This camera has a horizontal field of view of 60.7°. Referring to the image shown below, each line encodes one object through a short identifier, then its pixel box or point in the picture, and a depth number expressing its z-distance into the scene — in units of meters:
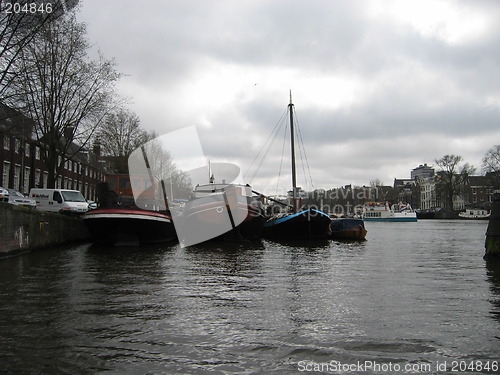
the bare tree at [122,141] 41.50
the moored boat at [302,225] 25.00
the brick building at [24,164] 18.18
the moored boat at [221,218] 21.17
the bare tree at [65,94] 25.17
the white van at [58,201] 23.55
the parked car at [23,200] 21.72
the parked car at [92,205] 26.75
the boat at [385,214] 77.06
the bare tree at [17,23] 16.69
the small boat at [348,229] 28.02
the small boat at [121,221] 17.73
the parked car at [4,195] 21.67
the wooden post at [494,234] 12.92
